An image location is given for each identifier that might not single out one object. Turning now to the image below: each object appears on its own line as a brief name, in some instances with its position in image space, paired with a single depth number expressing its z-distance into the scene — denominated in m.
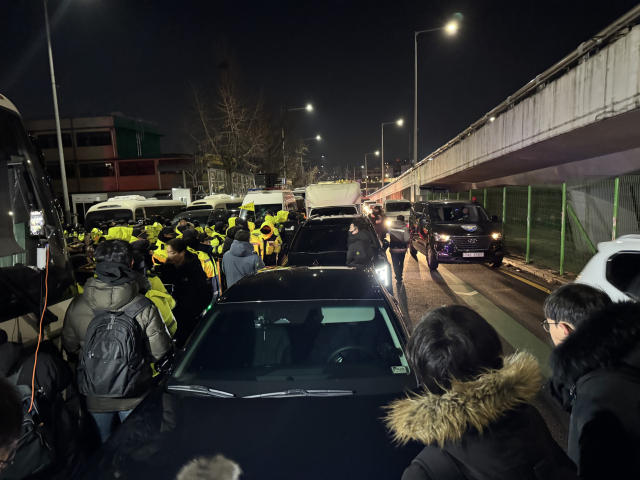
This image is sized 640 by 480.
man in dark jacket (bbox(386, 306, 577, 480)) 1.20
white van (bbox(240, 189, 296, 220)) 17.97
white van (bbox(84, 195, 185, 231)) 16.66
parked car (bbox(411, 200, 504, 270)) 11.52
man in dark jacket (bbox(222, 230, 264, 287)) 5.95
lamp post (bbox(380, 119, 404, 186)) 47.54
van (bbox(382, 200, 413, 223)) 25.02
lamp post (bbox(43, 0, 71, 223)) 17.44
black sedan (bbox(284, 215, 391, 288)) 7.24
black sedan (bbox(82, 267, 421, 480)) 1.95
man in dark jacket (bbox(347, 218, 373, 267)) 6.77
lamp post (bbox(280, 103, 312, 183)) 39.78
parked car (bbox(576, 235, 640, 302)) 3.76
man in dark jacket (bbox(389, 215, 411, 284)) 9.14
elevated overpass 8.01
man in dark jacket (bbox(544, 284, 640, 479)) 1.39
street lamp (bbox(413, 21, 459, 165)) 23.89
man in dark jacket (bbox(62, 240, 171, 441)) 2.78
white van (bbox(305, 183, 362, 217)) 16.00
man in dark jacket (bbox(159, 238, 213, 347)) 4.71
